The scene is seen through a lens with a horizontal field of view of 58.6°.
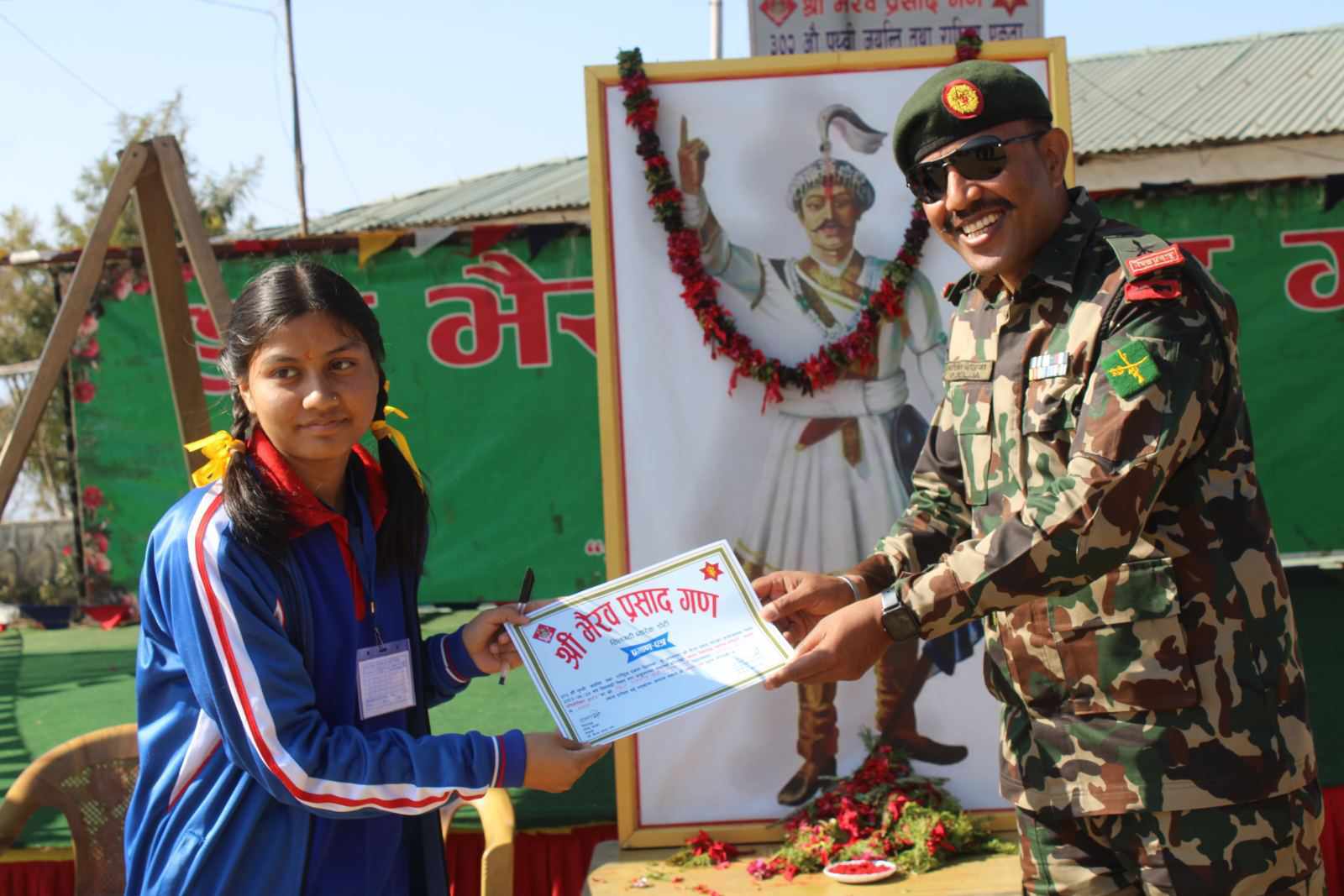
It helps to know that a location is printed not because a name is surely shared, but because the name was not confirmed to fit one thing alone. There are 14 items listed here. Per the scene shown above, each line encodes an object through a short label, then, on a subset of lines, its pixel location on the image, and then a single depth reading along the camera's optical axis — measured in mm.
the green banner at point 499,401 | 7535
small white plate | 3119
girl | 1642
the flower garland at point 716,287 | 3359
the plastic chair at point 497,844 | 2629
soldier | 1877
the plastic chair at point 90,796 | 3051
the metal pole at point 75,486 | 7695
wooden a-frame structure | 3861
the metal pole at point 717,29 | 9820
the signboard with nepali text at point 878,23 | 3510
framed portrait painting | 3406
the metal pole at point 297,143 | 13336
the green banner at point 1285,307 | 7094
